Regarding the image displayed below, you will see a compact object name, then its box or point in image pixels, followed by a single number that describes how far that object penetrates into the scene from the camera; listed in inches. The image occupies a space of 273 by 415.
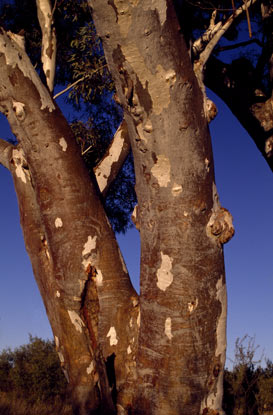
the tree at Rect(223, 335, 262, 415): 293.4
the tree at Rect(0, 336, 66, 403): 440.8
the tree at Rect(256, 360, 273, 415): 292.7
